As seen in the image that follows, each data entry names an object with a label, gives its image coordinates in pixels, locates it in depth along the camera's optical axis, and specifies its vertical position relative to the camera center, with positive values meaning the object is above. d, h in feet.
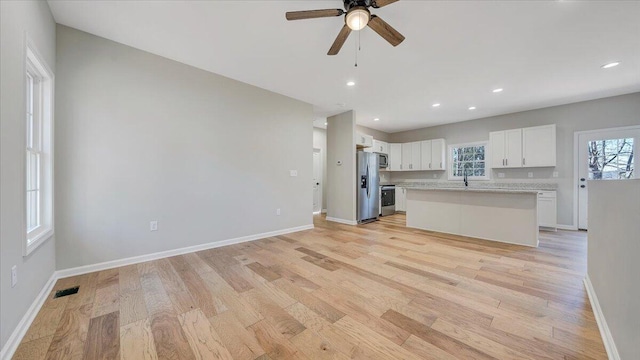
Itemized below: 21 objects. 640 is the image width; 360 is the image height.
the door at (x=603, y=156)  13.92 +1.50
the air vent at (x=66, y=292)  6.75 -3.45
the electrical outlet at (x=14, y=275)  4.89 -2.11
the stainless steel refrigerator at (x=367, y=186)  17.69 -0.54
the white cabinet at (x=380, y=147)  22.10 +3.31
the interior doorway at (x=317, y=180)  22.65 -0.06
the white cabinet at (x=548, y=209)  15.72 -2.12
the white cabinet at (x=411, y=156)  22.77 +2.38
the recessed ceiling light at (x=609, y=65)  10.15 +5.24
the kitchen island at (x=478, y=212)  11.45 -1.95
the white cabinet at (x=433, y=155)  21.35 +2.40
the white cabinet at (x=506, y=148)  17.20 +2.45
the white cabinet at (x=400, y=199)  23.11 -2.04
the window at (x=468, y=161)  19.72 +1.66
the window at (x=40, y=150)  6.91 +0.95
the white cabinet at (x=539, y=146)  15.83 +2.41
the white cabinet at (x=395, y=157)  23.97 +2.40
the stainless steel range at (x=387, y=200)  21.01 -1.97
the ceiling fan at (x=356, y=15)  5.97 +4.46
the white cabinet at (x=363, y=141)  19.40 +3.43
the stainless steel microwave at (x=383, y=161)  21.91 +1.85
